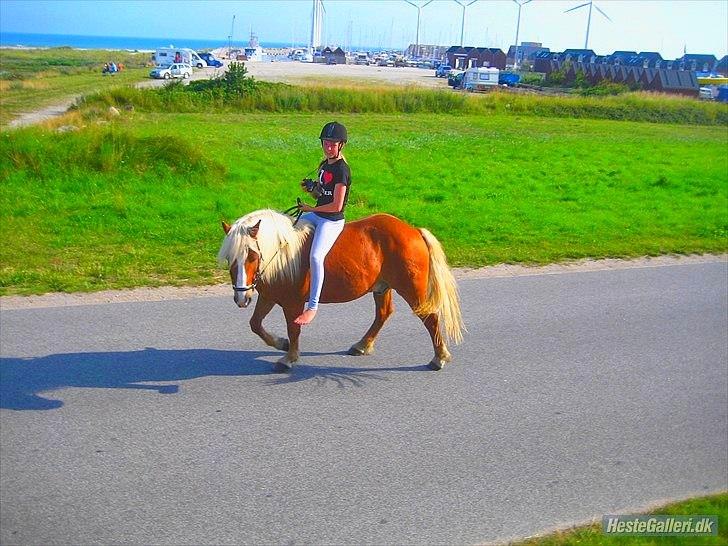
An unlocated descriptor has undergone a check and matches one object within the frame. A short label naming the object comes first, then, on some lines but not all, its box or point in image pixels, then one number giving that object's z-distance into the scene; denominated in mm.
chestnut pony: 6102
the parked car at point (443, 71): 79812
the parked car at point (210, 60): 70462
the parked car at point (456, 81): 59347
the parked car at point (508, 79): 64375
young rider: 6105
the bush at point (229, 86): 30969
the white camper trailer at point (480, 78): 56606
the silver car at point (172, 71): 50688
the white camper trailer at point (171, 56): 59597
